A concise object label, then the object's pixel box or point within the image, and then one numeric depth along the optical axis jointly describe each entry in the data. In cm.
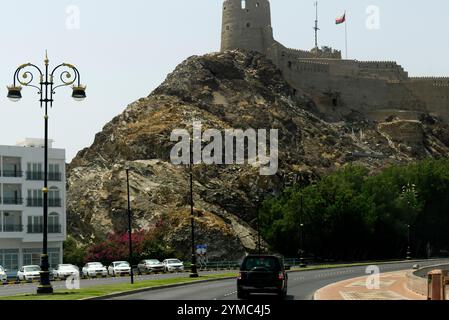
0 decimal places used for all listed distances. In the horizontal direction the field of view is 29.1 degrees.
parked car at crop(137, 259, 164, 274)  7738
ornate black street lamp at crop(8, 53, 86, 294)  3575
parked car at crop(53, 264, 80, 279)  6869
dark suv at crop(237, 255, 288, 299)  3228
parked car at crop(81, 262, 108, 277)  7212
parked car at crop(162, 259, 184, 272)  7706
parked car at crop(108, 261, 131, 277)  7369
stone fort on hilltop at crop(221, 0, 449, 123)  14825
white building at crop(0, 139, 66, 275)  8544
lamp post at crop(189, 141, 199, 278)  5819
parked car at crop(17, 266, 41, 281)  6562
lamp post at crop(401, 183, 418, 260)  10731
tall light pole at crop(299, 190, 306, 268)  8003
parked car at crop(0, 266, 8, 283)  6247
